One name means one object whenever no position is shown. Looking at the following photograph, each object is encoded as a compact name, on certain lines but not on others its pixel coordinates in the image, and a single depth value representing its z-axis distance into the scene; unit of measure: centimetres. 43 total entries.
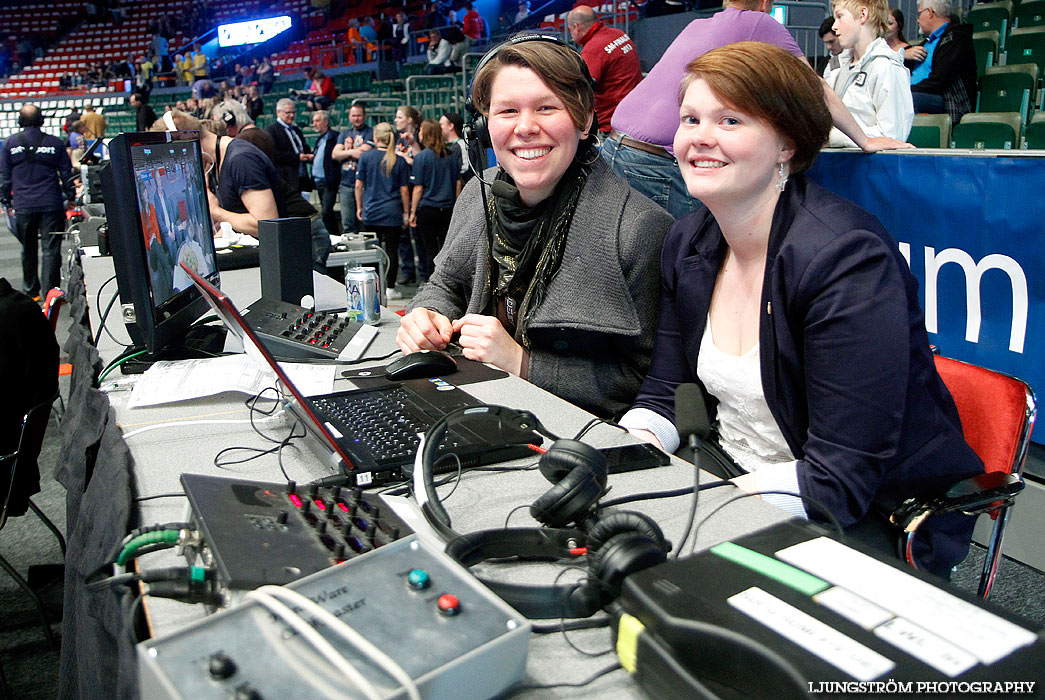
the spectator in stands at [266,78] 1683
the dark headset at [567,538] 77
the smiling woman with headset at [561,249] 164
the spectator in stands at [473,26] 1248
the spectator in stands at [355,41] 1591
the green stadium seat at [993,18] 604
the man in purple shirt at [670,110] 247
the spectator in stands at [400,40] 1433
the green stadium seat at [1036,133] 433
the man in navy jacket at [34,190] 694
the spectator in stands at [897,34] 448
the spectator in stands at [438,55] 1136
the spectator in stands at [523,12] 1266
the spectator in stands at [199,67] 1983
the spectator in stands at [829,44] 487
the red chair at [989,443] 123
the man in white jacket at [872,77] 320
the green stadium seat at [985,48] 573
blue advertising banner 223
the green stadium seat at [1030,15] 579
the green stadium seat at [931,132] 418
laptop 111
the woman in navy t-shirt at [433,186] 652
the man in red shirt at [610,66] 455
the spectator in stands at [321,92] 1174
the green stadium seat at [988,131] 432
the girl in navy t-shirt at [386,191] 680
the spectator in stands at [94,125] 964
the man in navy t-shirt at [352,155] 798
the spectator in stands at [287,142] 707
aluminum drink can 206
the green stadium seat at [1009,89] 506
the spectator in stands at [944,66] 469
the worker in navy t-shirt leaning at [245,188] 355
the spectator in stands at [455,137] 684
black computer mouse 154
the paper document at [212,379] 146
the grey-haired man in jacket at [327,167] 831
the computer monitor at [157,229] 147
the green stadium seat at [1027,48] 553
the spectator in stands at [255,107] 1120
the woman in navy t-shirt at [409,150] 719
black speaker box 204
